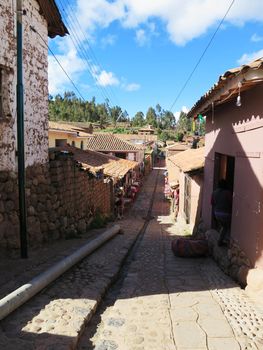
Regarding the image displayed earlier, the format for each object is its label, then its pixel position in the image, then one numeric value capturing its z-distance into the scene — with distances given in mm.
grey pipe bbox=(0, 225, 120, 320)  4277
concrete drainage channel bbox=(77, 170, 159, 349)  4506
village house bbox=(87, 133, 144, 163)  40625
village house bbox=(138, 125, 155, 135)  99250
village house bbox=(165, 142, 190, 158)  52162
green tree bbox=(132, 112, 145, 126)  129950
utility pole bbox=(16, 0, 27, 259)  6871
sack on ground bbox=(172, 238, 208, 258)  8180
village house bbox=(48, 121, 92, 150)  27047
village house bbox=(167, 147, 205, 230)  12242
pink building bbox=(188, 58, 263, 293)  5369
